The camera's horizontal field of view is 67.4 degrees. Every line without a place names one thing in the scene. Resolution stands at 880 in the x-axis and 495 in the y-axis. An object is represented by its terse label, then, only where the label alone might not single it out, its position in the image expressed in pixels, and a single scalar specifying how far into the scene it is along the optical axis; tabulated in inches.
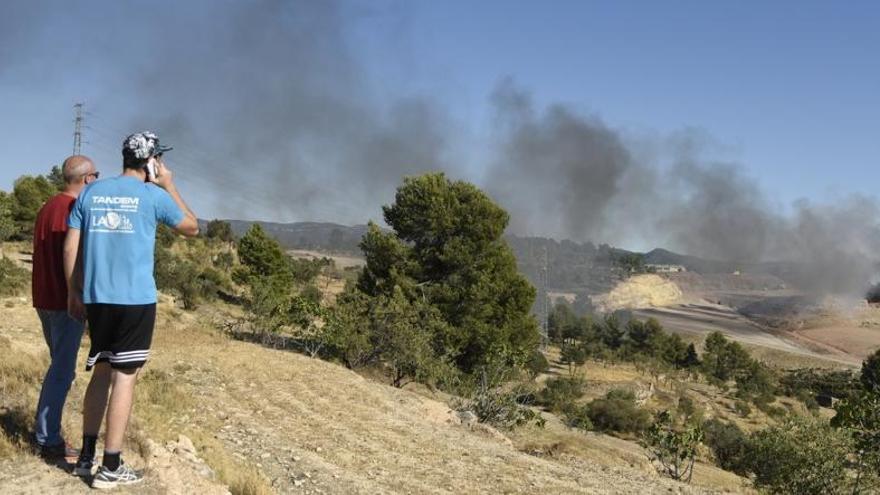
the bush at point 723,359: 2201.0
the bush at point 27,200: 1468.8
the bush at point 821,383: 2039.9
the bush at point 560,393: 1314.0
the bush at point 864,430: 492.4
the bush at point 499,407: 600.1
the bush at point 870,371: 1931.6
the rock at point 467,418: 523.2
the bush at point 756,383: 1796.3
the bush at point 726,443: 986.7
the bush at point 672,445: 600.7
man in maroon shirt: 161.9
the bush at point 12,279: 732.7
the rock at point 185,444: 235.4
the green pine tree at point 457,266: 925.2
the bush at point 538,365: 1553.9
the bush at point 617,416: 1248.8
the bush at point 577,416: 1101.5
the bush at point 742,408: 1578.5
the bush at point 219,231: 2383.1
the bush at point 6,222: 1214.9
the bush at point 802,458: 524.1
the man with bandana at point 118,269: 139.3
